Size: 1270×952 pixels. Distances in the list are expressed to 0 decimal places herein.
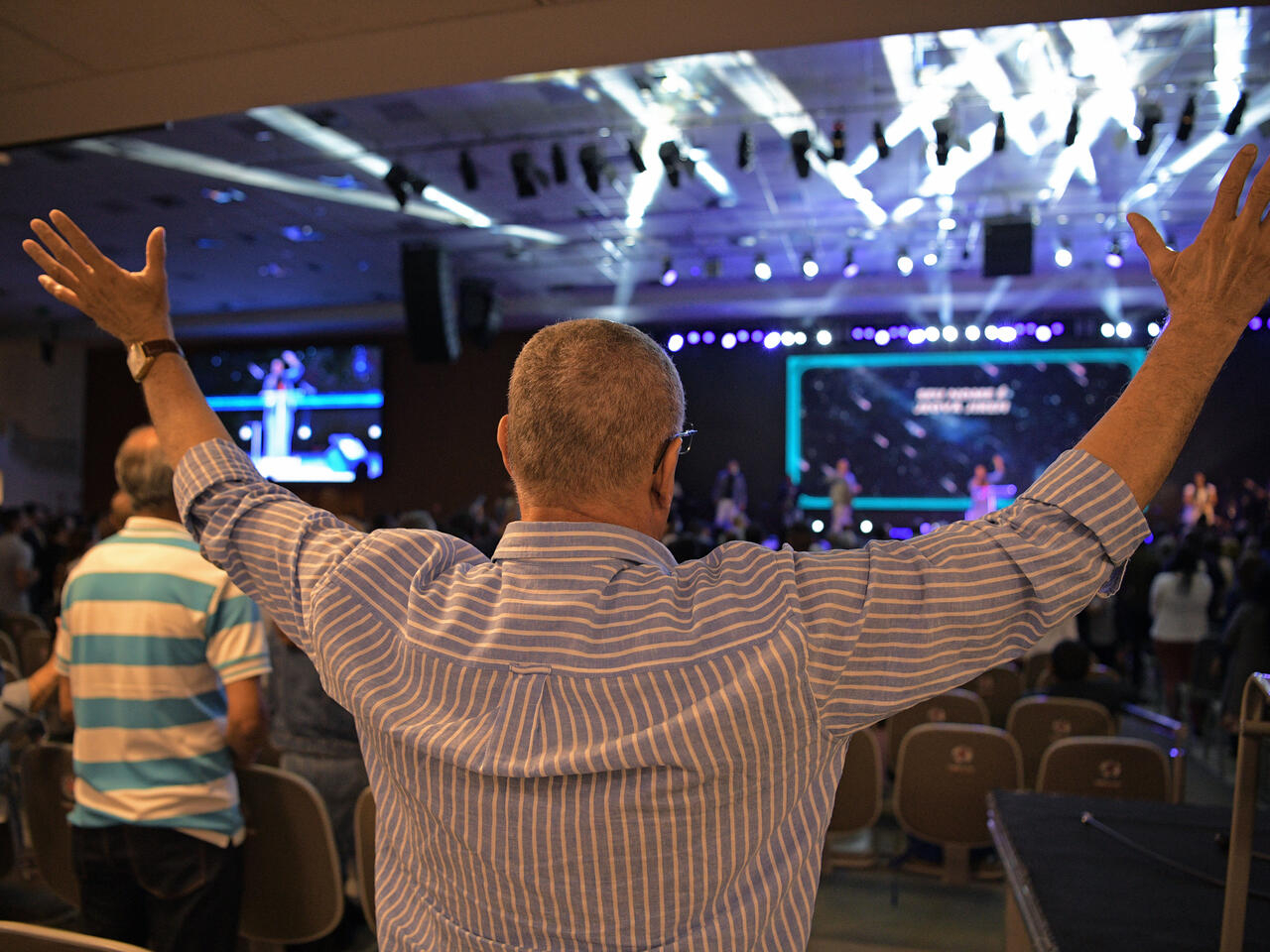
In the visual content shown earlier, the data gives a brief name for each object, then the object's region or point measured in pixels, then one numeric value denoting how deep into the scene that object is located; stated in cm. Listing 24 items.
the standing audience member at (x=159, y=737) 187
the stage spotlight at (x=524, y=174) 759
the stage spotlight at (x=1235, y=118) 608
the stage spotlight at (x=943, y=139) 666
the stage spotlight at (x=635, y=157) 727
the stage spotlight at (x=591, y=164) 741
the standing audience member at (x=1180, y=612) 588
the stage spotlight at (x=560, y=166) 736
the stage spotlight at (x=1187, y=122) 637
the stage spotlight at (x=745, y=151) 713
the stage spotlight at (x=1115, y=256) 990
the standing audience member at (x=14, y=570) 654
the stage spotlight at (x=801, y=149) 695
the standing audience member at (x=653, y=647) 83
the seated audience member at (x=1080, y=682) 390
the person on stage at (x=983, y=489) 1210
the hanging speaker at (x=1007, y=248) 871
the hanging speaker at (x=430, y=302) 1008
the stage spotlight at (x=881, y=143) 681
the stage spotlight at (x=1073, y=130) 646
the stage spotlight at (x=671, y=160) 716
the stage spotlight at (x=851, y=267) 1041
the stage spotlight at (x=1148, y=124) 641
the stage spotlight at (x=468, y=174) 784
